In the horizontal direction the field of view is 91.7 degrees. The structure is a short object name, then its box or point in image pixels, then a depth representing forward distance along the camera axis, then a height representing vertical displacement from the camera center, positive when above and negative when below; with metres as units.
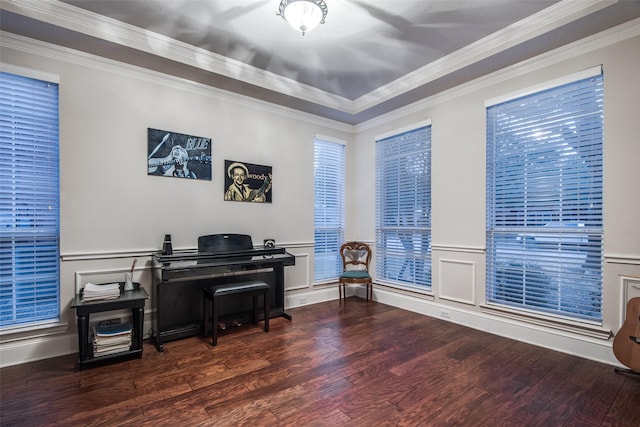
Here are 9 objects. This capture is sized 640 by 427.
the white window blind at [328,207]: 4.84 +0.10
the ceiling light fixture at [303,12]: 2.36 +1.55
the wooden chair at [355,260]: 4.75 -0.77
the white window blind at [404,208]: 4.24 +0.07
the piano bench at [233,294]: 3.17 -0.87
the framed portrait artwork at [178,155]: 3.38 +0.66
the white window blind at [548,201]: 2.80 +0.13
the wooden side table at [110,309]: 2.60 -0.92
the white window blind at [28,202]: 2.70 +0.10
